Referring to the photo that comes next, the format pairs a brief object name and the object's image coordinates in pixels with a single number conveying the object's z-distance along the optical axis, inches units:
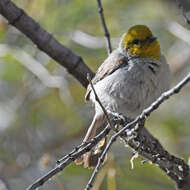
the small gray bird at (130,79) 289.6
